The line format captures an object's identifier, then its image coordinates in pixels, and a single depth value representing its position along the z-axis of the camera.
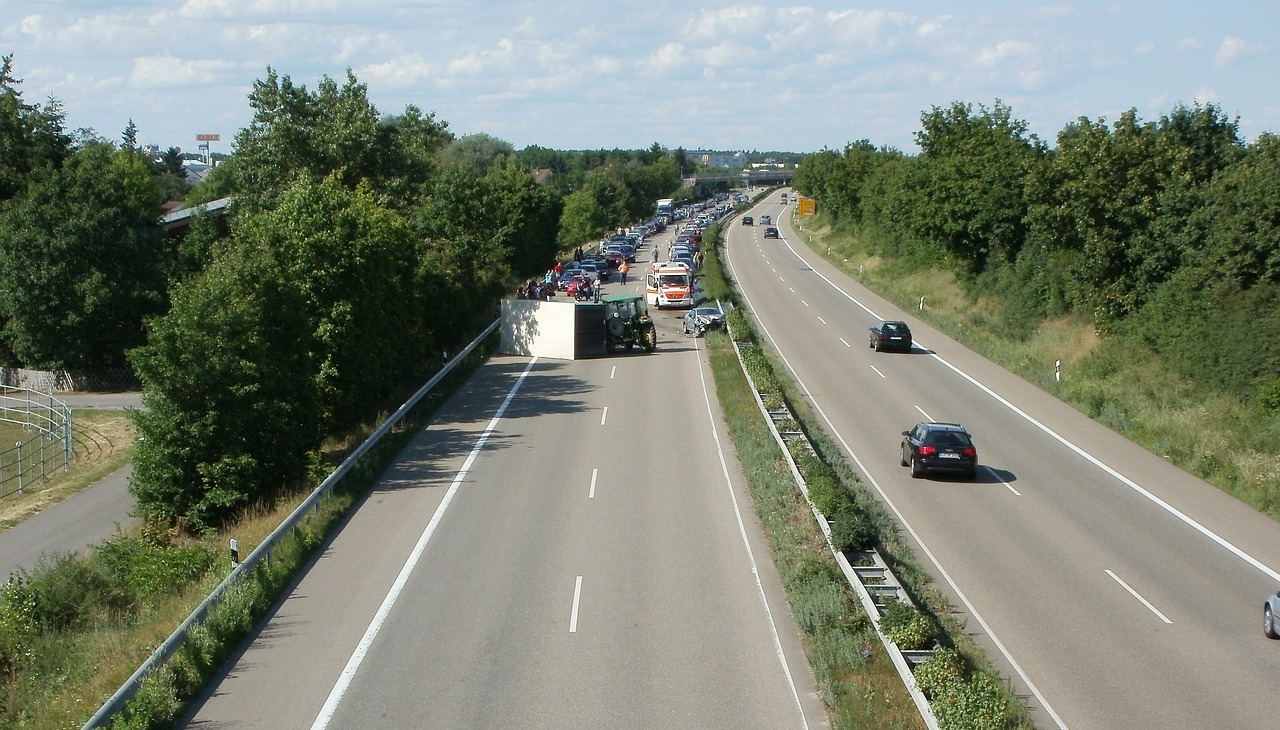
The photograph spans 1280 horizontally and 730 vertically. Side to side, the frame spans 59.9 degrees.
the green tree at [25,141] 56.12
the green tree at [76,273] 46.47
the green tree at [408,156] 51.34
